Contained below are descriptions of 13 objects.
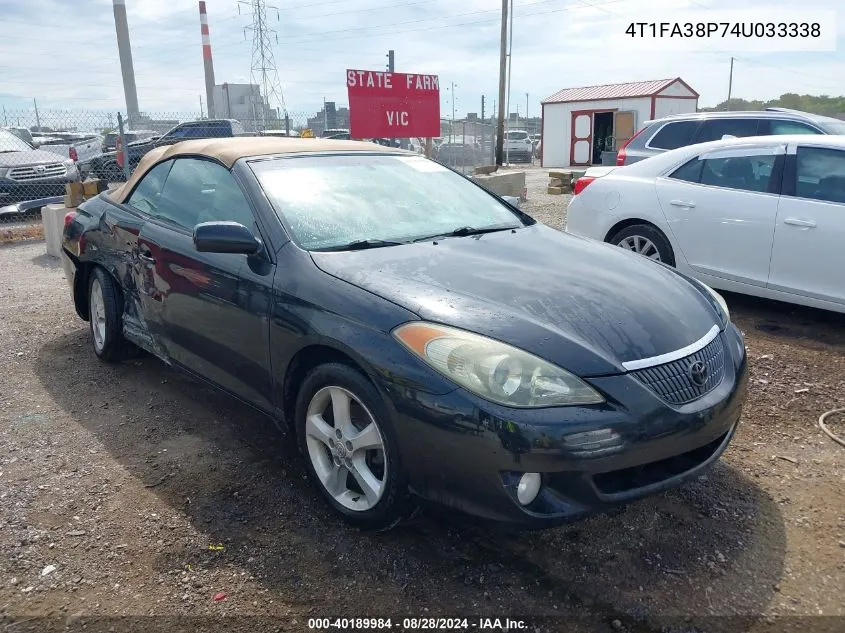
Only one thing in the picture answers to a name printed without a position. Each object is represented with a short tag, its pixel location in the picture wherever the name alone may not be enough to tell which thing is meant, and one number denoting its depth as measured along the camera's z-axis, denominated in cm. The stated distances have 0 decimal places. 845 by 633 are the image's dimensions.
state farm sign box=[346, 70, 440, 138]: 1130
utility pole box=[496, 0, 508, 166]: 2559
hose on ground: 346
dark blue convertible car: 230
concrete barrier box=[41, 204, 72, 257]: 824
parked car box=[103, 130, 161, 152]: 1877
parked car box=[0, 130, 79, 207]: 1223
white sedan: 487
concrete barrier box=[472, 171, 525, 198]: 1320
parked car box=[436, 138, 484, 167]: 2112
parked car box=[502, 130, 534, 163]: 3319
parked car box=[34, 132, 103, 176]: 1702
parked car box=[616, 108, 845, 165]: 872
